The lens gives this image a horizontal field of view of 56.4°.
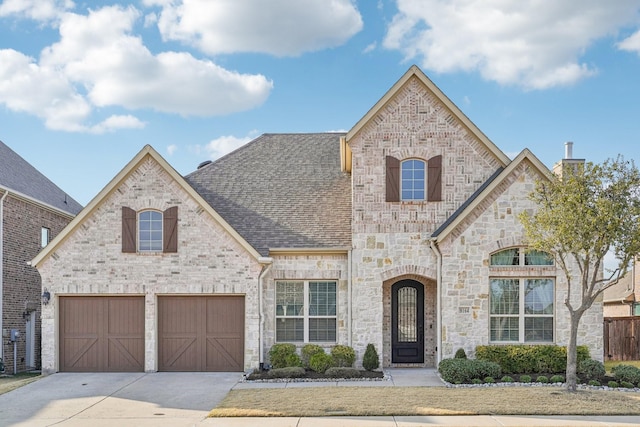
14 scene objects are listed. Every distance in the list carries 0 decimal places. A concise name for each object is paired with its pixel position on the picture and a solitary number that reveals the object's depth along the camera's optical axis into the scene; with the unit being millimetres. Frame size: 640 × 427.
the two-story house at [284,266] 16875
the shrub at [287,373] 15648
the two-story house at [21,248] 19688
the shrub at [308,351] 16766
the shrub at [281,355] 16609
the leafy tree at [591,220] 12984
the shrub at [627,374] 14164
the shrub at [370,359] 16547
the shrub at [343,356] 16641
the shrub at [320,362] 16189
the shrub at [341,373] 15664
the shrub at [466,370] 14539
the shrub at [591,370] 14914
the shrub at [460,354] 15998
